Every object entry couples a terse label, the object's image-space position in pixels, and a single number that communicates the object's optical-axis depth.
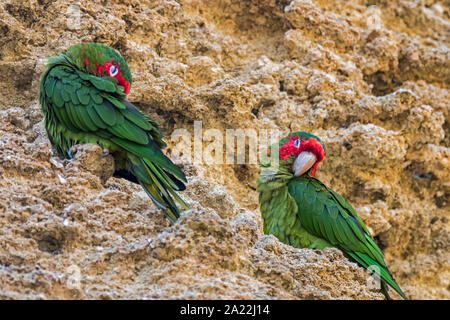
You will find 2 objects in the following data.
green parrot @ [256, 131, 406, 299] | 7.40
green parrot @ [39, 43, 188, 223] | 6.32
